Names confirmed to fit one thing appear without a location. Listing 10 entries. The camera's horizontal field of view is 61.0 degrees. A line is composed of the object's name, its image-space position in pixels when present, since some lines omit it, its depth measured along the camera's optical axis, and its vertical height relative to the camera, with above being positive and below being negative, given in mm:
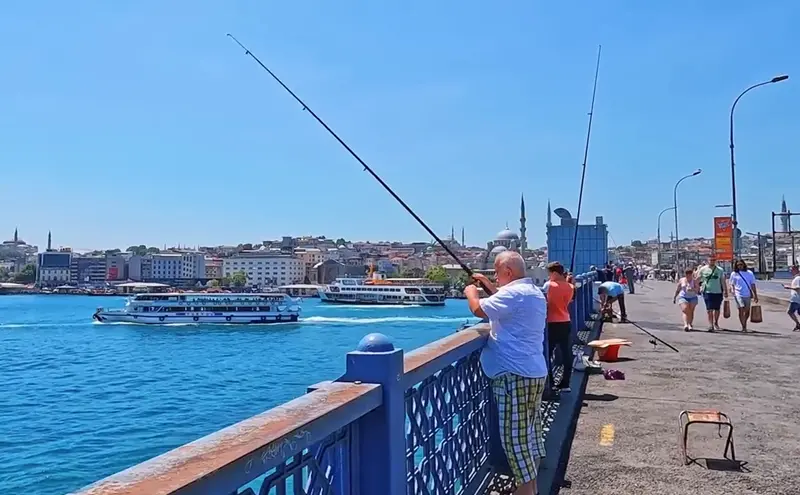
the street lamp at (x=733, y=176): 25428 +4238
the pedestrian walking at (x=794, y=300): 15016 -454
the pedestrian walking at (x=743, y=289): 14602 -190
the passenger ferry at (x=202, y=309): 71312 -3026
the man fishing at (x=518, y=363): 3766 -466
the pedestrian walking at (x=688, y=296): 14766 -344
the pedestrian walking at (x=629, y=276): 31917 +209
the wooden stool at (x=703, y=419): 5184 -1073
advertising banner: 30938 +1953
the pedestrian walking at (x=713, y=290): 14398 -207
